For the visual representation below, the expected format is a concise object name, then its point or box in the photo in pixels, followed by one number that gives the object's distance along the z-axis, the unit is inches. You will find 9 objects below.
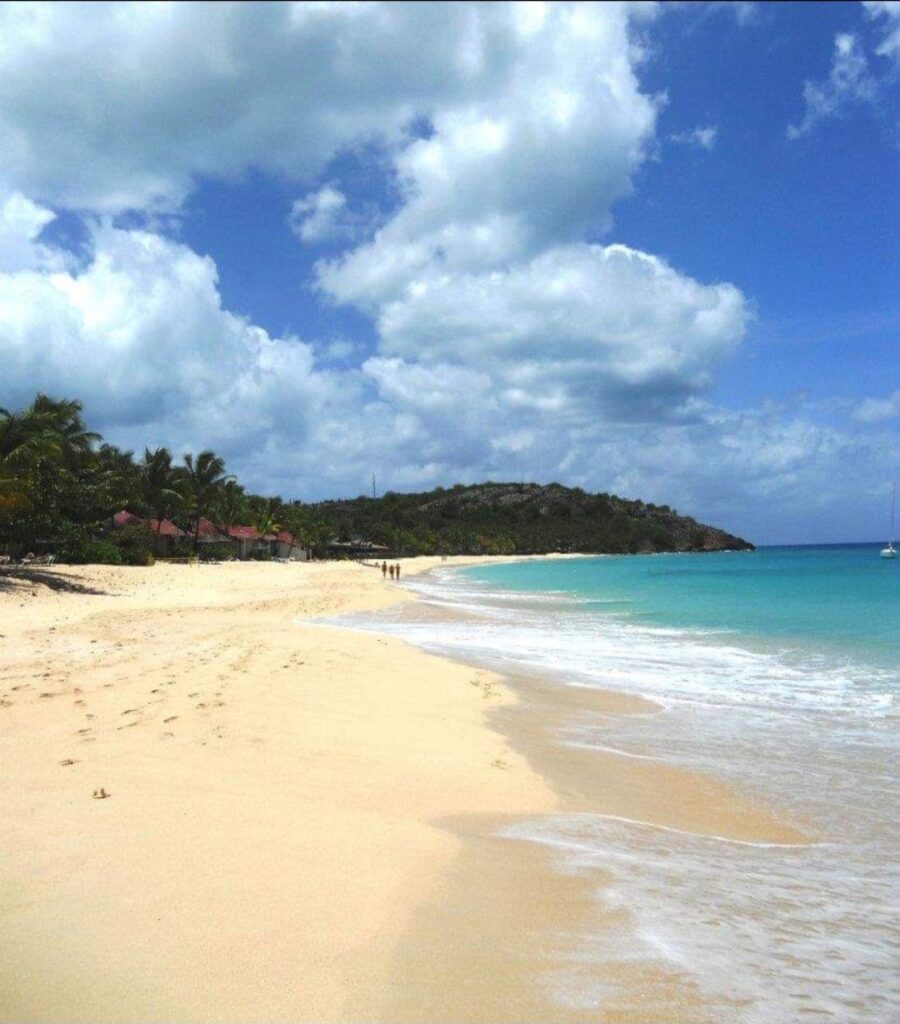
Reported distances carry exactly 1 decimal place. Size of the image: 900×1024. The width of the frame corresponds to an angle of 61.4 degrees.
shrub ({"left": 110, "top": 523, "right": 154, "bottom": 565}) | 1702.8
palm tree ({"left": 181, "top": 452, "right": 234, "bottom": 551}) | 2379.4
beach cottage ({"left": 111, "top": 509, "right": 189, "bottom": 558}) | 2149.4
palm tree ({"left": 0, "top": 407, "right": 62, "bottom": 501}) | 1061.8
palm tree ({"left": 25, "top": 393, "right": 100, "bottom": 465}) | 1325.0
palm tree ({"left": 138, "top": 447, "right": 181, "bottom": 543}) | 2071.9
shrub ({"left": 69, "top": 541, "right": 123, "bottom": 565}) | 1545.3
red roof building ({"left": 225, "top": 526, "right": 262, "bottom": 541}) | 2795.3
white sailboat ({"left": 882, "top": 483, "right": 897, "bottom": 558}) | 5059.1
